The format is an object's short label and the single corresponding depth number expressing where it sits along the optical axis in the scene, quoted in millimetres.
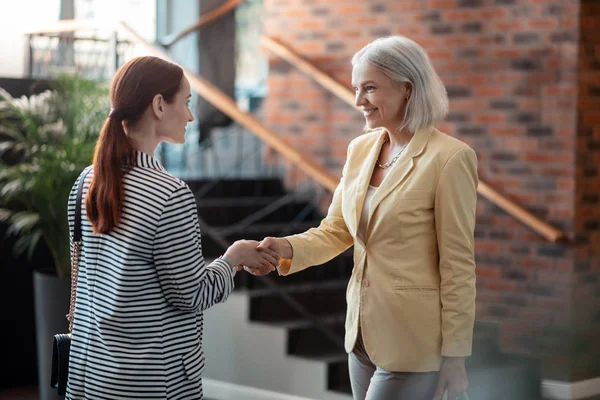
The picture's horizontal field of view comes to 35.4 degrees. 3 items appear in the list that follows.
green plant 4770
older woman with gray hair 2381
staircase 4934
